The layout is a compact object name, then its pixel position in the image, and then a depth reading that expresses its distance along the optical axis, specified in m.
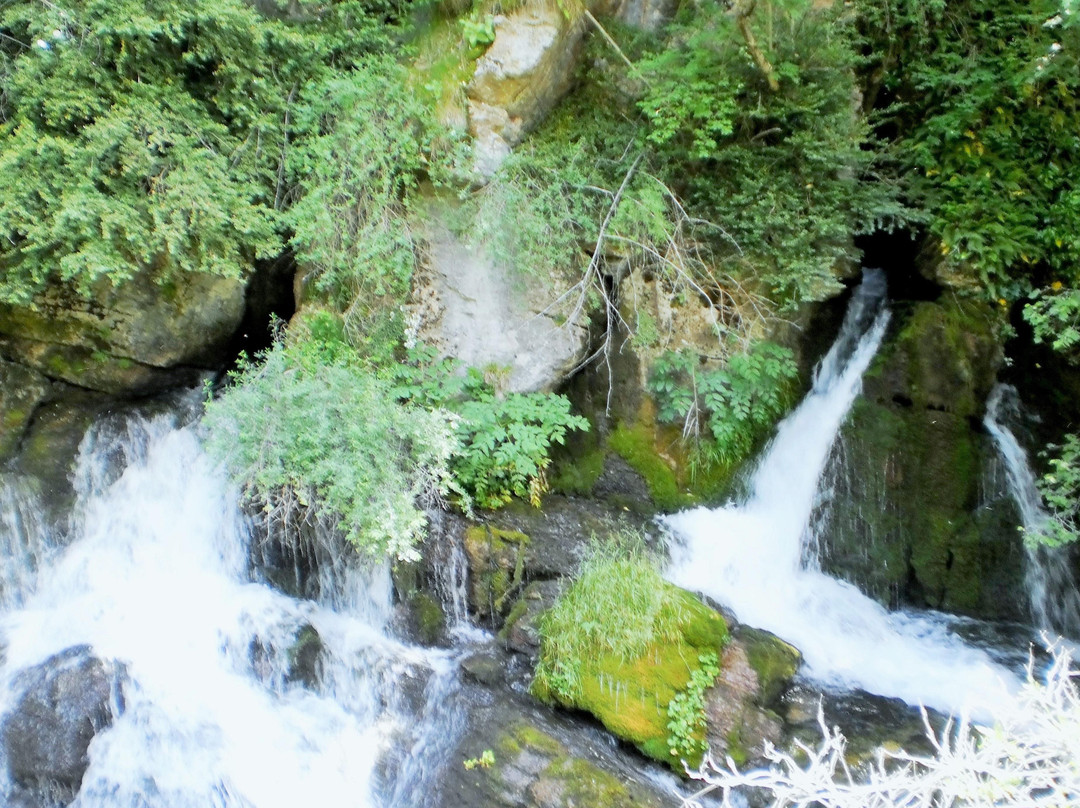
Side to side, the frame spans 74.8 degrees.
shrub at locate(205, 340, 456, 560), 4.64
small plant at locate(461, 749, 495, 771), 4.21
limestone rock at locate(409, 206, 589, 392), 6.29
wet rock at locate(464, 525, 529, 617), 5.41
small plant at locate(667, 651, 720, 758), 4.34
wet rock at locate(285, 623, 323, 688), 4.98
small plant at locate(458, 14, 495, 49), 5.79
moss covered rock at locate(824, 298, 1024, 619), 6.14
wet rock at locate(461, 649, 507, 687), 4.87
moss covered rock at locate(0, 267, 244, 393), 5.85
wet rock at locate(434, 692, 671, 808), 3.99
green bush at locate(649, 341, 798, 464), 6.18
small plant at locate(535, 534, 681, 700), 4.66
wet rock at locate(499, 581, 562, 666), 5.04
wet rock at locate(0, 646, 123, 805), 4.27
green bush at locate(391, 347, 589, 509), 5.75
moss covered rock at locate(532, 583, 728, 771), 4.41
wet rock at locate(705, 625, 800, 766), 4.42
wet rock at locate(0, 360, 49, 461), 5.73
